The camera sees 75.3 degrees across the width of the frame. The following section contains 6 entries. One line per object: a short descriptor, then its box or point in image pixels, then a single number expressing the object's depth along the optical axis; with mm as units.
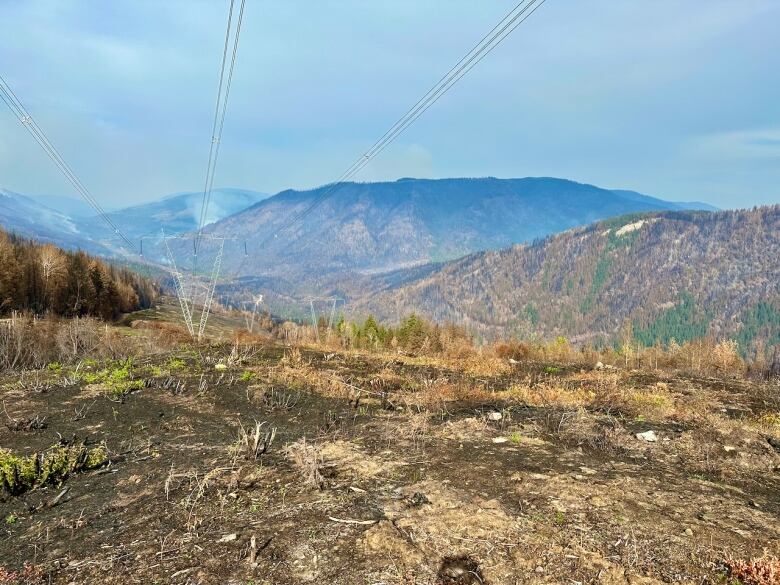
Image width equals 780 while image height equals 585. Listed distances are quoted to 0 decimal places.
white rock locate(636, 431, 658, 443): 11312
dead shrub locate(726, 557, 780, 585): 5516
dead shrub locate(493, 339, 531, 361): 37031
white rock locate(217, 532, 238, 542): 6812
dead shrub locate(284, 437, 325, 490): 8586
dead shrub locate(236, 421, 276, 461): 9898
